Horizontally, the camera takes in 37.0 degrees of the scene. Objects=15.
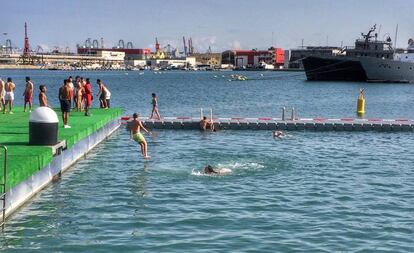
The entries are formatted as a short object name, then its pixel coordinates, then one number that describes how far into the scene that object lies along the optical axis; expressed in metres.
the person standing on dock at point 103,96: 34.38
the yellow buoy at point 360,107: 49.87
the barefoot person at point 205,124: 33.59
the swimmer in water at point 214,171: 20.23
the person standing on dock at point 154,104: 35.56
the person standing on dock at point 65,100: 23.62
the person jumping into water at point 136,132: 22.55
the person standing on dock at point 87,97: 29.03
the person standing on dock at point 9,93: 27.97
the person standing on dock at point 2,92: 27.61
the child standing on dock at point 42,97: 25.66
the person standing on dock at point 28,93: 28.65
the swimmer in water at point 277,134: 31.06
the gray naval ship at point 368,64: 116.75
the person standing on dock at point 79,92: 30.47
